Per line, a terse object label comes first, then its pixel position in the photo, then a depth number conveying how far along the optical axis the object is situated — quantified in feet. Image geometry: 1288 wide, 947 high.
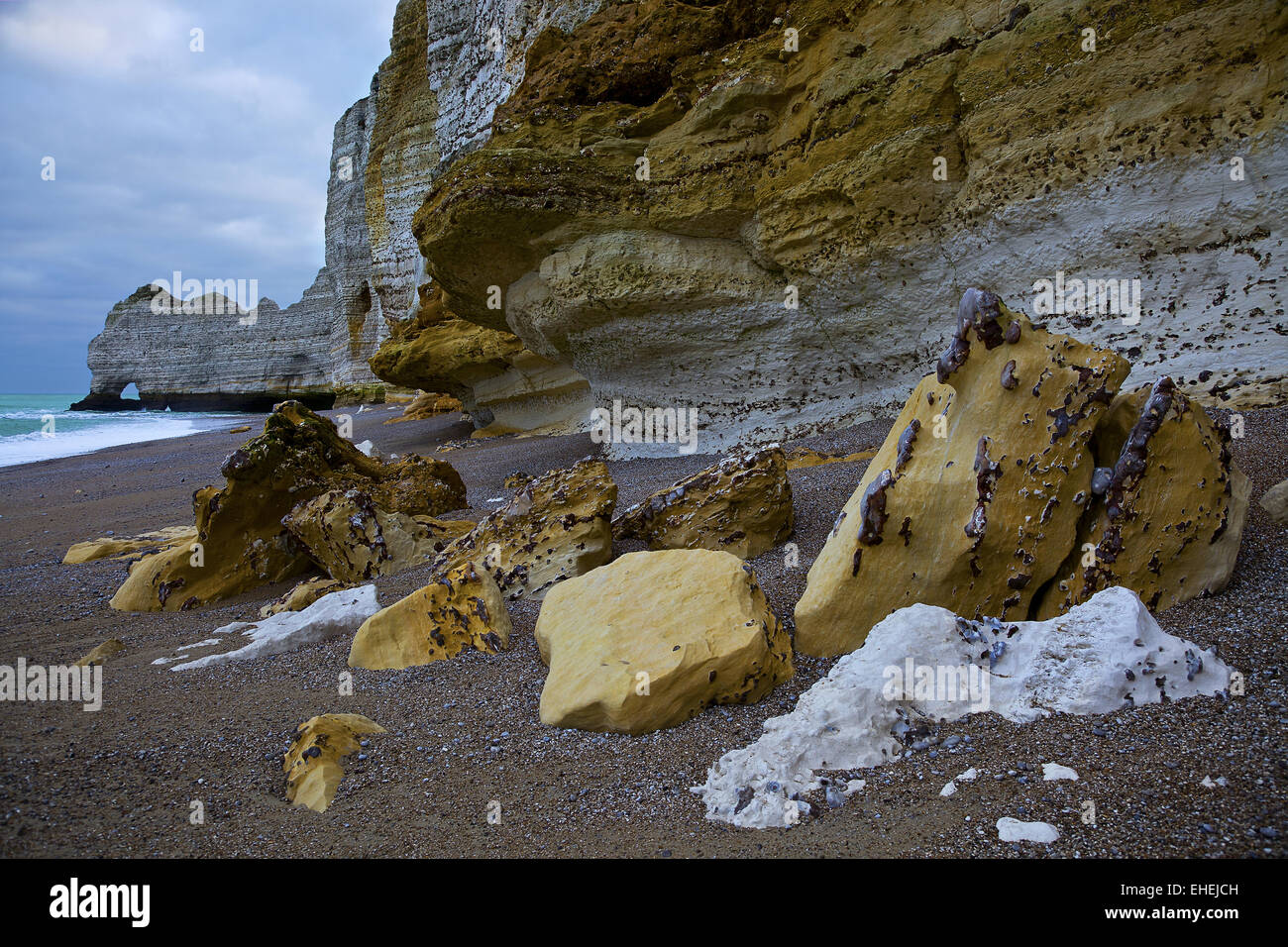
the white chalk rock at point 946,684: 6.49
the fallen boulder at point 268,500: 14.90
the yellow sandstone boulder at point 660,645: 7.63
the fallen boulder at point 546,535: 12.94
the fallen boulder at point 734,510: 13.75
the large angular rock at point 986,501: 8.81
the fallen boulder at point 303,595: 13.52
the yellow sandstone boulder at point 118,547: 19.44
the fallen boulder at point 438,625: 10.17
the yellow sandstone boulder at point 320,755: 6.79
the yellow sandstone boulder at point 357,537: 15.48
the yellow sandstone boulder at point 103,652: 10.86
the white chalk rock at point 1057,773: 5.87
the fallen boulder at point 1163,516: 8.43
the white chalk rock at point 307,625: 11.07
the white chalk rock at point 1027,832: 5.27
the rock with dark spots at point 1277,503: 9.52
